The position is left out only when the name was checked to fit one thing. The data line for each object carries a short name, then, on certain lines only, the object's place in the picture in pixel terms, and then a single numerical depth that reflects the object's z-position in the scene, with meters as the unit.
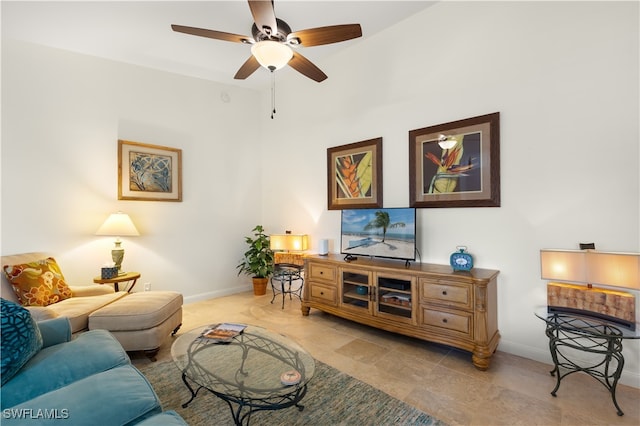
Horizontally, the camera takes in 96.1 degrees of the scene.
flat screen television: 2.99
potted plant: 4.54
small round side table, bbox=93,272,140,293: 3.25
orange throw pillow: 2.57
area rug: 1.75
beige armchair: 2.34
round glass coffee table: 1.48
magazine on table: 2.06
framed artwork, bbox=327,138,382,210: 3.50
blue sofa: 1.06
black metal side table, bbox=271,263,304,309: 4.14
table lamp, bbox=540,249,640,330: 1.87
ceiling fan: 2.18
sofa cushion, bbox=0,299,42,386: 1.23
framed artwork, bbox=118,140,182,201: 3.78
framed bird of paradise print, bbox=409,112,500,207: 2.66
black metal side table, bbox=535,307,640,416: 1.80
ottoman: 2.43
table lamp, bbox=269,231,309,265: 4.05
